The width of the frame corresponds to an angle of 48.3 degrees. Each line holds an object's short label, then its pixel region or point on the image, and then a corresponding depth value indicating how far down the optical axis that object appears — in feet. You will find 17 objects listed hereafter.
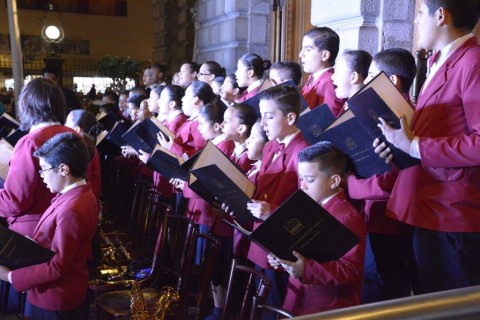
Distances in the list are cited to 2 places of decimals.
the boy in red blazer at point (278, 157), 8.41
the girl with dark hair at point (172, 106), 15.14
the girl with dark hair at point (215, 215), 10.65
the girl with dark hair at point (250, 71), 14.37
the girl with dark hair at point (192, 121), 13.25
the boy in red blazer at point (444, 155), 6.20
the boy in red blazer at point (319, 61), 11.14
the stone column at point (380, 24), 14.51
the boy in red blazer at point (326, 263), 6.14
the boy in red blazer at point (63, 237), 7.27
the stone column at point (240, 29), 25.80
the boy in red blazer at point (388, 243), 8.38
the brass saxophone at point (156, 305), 8.01
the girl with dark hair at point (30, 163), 8.52
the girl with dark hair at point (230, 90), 15.57
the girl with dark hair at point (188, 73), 19.35
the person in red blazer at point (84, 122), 11.38
